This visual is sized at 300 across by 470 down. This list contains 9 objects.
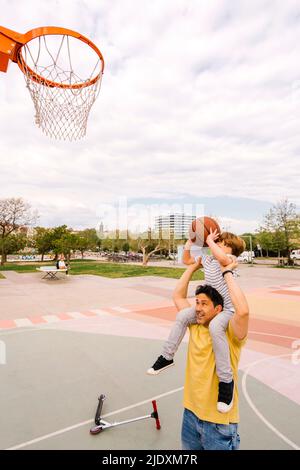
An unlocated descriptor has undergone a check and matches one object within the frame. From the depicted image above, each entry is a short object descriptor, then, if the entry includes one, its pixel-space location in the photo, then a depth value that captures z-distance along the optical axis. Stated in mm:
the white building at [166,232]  37081
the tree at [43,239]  33312
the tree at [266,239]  32125
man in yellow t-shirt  1969
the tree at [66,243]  28019
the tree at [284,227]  31344
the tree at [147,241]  33781
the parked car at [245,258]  38938
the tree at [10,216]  34781
